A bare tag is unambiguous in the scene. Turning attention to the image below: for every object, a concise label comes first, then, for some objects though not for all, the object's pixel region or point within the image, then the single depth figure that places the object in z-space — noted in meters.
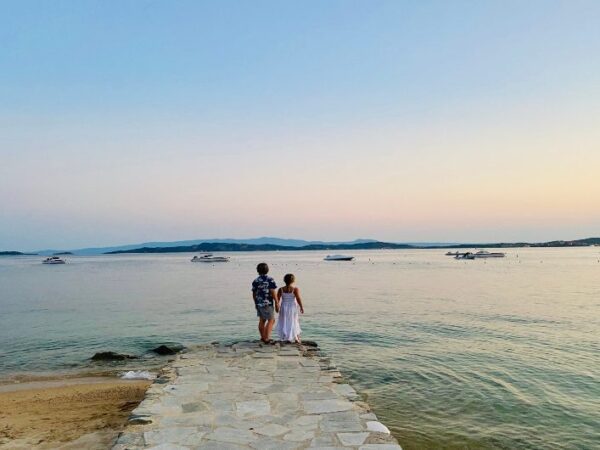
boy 13.48
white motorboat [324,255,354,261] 114.97
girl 13.56
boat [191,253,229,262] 120.79
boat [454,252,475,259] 115.17
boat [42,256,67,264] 129.50
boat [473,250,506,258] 116.07
